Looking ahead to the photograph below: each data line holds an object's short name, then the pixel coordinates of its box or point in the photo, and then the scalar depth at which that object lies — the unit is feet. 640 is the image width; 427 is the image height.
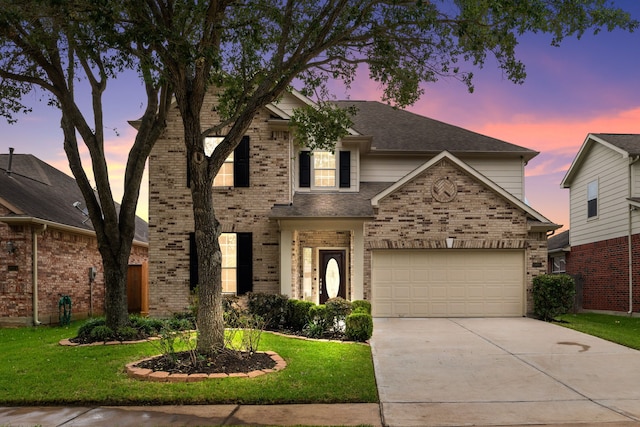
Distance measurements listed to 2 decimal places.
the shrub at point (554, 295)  51.34
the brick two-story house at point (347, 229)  51.75
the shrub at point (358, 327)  37.17
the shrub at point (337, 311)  40.19
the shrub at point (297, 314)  42.42
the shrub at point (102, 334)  37.37
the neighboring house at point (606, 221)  61.98
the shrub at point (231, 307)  40.59
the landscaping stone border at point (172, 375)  25.57
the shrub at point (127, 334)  37.68
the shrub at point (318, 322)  39.84
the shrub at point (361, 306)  40.55
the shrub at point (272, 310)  44.96
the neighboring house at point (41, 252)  50.49
